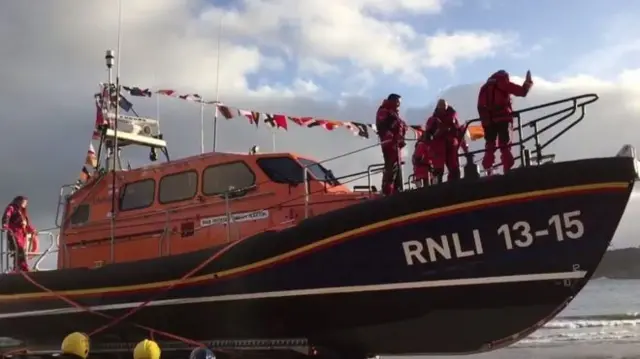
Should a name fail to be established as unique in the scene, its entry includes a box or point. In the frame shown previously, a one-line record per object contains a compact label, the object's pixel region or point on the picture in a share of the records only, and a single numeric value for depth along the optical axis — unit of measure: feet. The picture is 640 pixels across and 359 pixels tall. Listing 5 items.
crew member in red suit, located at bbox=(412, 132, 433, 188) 20.65
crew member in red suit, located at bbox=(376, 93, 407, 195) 21.39
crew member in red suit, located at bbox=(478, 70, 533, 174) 19.13
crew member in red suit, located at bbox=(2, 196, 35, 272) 28.81
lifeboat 17.53
